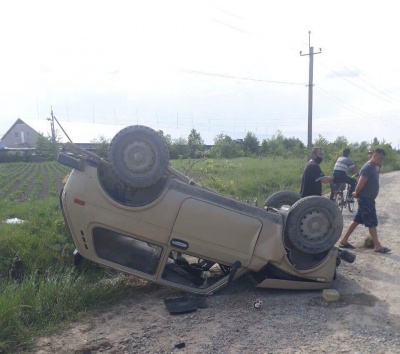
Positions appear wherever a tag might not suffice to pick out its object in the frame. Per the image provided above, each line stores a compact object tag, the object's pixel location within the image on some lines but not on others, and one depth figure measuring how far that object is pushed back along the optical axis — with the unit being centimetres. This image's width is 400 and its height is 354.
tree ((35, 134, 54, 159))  5556
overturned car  509
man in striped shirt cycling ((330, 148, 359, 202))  1114
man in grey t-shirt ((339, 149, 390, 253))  752
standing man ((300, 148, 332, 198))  794
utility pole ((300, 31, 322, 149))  2433
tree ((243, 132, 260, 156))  5908
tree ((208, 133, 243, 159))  4797
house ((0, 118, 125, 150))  7819
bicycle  1200
